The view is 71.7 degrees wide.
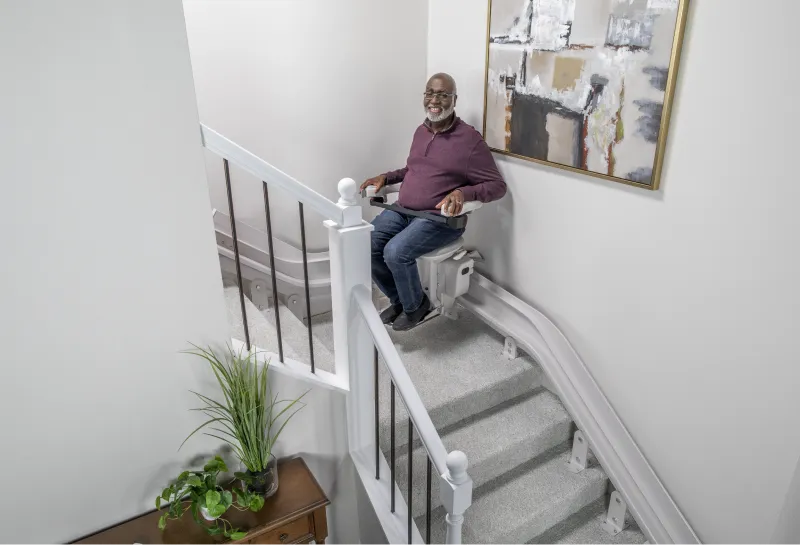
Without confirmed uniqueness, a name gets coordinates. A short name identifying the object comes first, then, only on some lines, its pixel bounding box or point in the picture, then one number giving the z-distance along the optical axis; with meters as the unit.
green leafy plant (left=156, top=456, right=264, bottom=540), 1.64
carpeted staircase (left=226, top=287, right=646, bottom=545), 2.20
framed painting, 1.83
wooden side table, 1.68
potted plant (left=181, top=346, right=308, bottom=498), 1.67
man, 2.39
